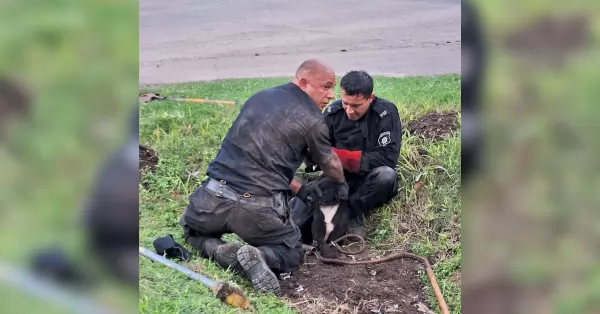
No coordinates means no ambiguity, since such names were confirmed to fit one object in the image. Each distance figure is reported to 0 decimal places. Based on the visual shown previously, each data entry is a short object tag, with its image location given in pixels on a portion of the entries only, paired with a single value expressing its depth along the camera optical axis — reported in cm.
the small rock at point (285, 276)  272
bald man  268
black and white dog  306
